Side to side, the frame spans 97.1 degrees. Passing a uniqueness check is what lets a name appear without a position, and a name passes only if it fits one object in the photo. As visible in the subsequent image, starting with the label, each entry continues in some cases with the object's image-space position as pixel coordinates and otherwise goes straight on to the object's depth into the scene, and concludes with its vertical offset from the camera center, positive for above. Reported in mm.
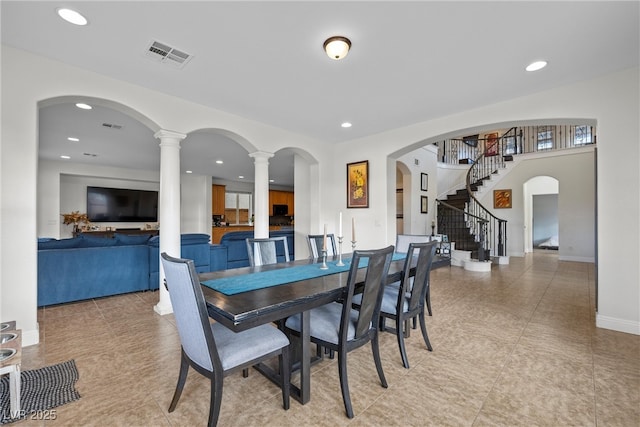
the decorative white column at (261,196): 4469 +290
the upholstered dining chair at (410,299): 2209 -727
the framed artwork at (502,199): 8359 +465
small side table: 1481 -832
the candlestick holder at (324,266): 2482 -463
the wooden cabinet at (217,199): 9935 +538
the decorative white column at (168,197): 3414 +209
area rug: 1656 -1167
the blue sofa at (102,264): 3547 -700
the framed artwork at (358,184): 5094 +551
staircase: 6680 -122
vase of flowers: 7273 -132
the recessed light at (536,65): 2688 +1440
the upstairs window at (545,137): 8320 +2310
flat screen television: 7723 +267
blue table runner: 1846 -476
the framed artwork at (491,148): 9164 +2210
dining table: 1422 -479
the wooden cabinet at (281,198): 11523 +660
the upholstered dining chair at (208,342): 1386 -728
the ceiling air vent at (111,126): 4465 +1420
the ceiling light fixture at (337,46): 2273 +1371
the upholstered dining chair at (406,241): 3240 -320
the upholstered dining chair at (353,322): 1709 -734
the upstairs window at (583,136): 7520 +2115
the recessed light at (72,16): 2014 +1451
